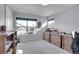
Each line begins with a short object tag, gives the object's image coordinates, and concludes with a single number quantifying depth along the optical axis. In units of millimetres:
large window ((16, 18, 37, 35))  4082
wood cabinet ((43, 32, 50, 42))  3905
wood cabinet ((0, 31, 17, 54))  620
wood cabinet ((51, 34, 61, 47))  2916
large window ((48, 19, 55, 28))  4186
